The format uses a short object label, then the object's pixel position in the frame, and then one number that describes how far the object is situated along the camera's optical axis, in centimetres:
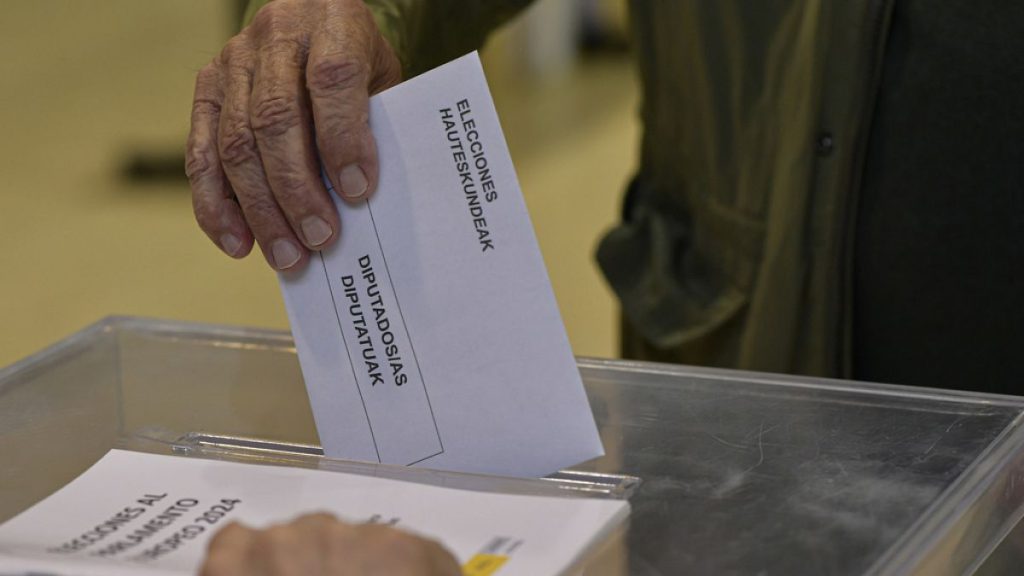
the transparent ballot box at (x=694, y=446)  155
